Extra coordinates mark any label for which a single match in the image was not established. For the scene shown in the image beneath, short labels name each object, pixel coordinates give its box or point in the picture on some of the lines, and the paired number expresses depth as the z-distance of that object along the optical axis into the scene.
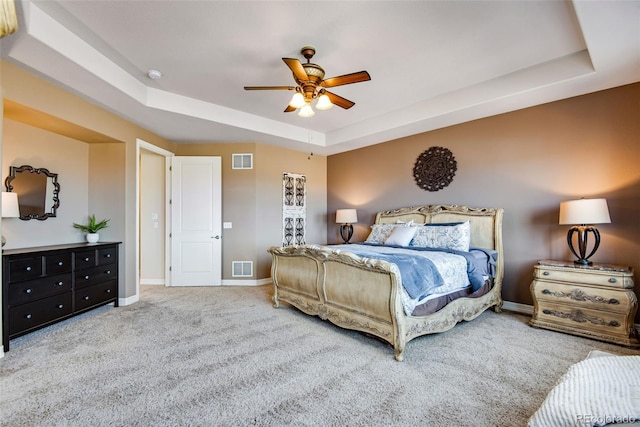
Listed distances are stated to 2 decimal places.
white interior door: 5.32
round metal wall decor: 4.56
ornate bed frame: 2.59
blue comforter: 2.65
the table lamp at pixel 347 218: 5.66
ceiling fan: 2.66
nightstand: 2.78
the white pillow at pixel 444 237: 3.75
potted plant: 4.01
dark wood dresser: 2.79
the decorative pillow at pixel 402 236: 4.17
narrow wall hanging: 6.00
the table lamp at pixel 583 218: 2.96
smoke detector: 3.35
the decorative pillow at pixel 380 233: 4.61
